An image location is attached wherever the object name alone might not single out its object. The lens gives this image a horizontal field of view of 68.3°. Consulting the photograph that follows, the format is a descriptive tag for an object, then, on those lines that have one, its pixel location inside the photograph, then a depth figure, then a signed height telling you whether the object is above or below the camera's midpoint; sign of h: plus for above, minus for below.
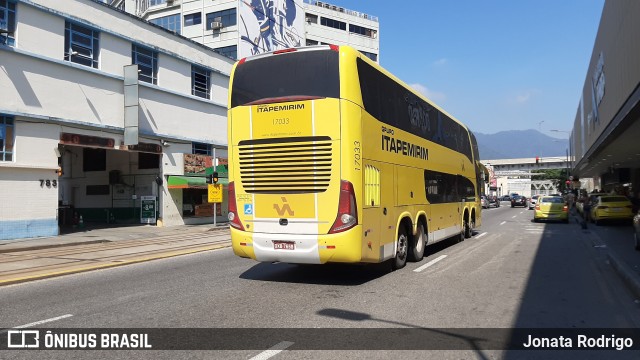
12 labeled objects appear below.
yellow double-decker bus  7.86 +0.65
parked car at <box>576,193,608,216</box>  24.49 -0.40
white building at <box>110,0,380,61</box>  52.56 +21.52
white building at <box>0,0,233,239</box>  17.58 +3.73
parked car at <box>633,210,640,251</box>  12.72 -1.06
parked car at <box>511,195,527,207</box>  52.40 -0.92
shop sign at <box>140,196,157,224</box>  25.23 -0.69
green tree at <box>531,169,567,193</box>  106.12 +4.22
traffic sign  23.59 +0.13
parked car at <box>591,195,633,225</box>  22.84 -0.81
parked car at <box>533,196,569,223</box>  25.88 -0.96
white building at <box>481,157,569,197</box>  83.81 +4.03
